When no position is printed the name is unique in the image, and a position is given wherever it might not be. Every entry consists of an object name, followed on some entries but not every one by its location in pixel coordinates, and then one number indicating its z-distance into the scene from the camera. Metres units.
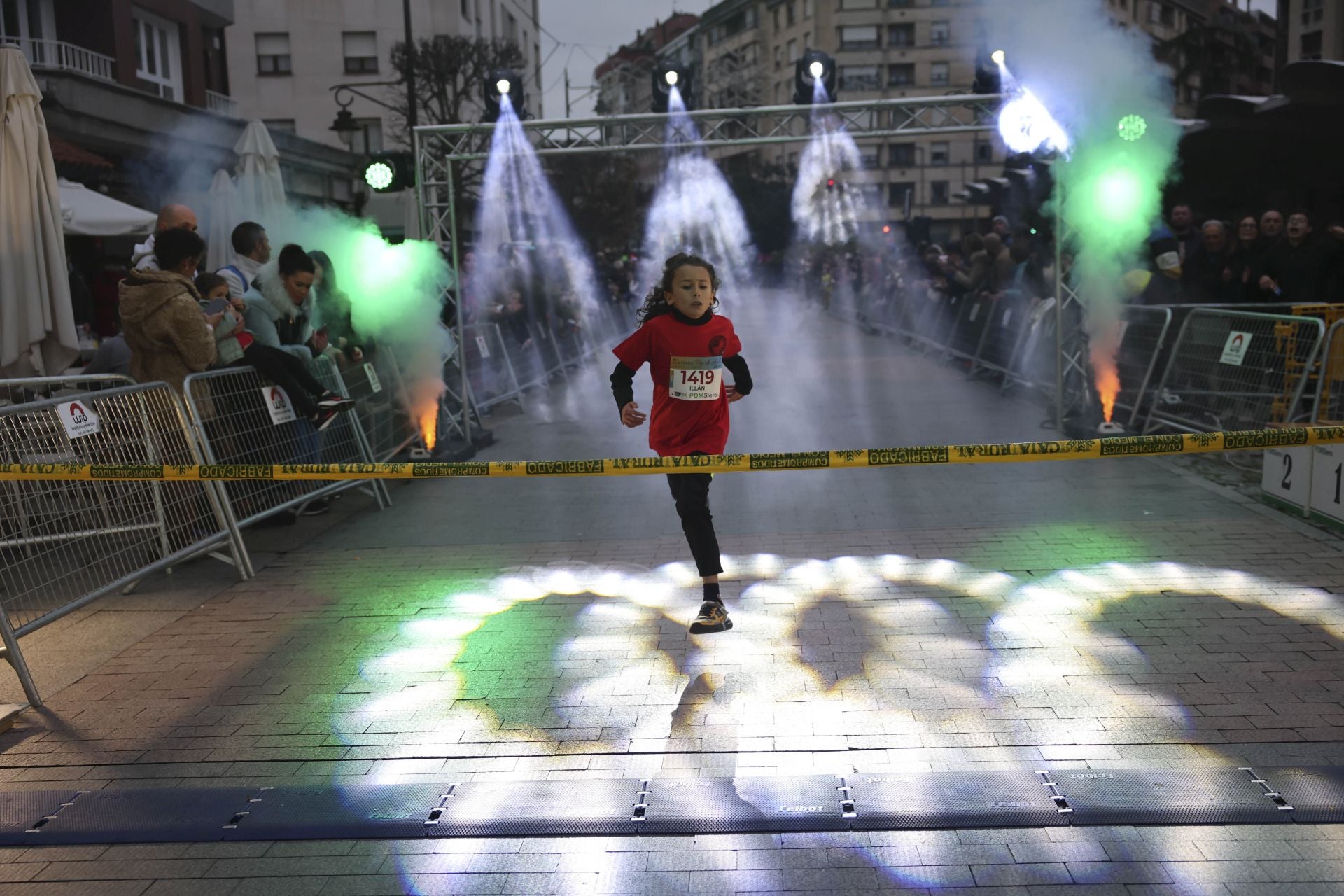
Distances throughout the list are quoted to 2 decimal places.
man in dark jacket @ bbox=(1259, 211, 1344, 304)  10.73
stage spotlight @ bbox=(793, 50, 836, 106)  13.55
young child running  5.49
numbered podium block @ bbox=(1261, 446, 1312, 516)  7.29
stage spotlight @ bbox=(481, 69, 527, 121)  13.34
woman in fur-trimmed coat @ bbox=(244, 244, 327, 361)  8.36
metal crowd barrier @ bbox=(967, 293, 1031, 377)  14.59
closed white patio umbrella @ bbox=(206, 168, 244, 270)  12.04
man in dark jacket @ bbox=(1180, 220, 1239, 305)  11.43
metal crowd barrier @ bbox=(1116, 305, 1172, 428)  10.39
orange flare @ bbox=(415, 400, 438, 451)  11.06
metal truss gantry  11.82
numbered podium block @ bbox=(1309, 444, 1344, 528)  6.87
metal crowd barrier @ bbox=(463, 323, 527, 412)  14.07
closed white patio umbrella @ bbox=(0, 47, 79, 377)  7.71
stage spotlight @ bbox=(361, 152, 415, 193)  12.36
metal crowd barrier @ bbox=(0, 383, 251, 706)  5.46
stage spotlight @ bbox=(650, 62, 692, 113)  13.61
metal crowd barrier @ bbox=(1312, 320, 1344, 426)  8.41
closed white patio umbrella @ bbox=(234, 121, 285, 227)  12.34
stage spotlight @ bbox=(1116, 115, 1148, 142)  11.31
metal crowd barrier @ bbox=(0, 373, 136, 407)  7.46
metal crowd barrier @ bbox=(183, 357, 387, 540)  7.16
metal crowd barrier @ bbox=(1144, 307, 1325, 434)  8.65
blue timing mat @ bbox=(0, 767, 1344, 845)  3.50
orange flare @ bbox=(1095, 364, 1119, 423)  10.82
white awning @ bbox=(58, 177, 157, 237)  13.42
